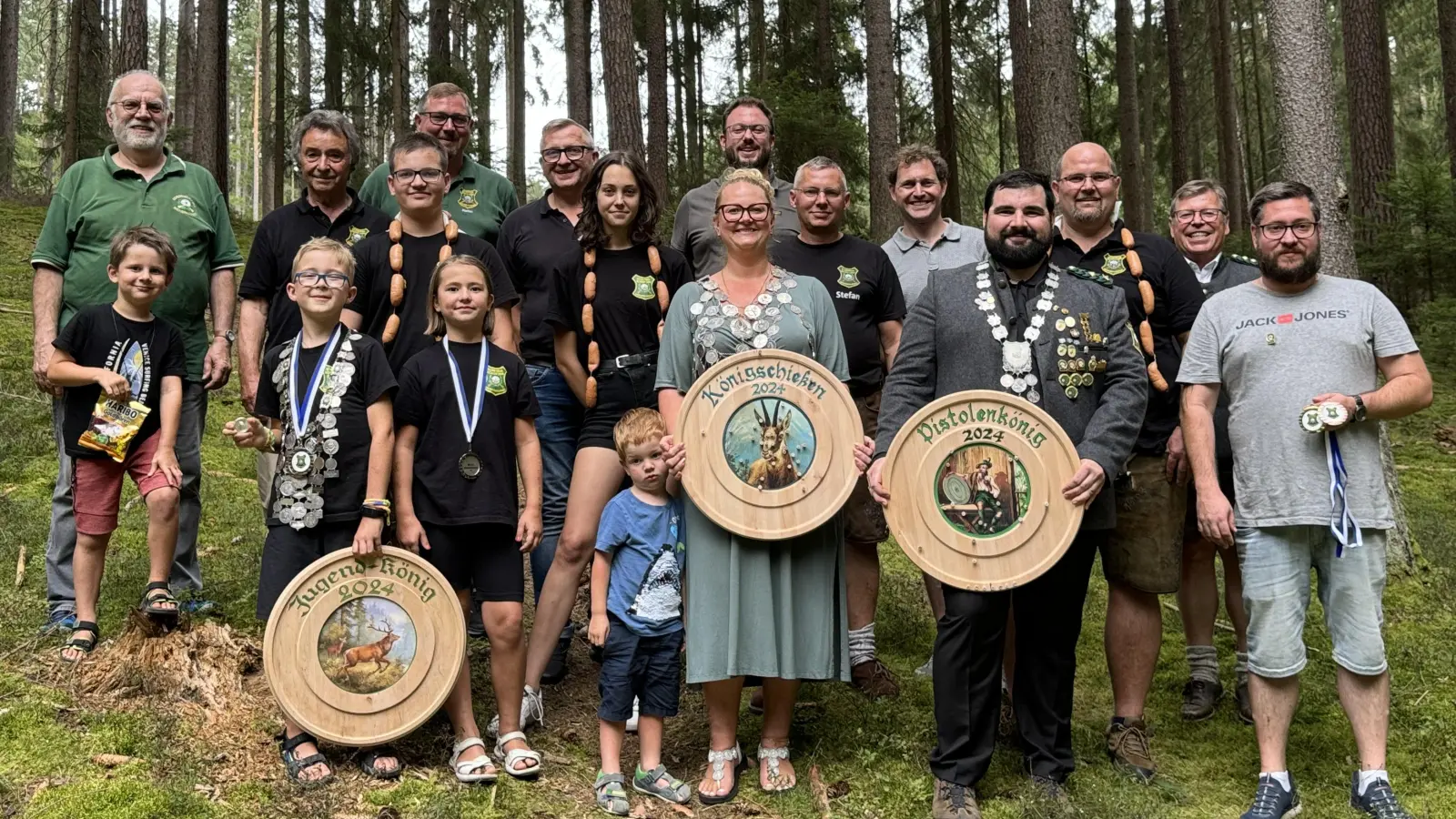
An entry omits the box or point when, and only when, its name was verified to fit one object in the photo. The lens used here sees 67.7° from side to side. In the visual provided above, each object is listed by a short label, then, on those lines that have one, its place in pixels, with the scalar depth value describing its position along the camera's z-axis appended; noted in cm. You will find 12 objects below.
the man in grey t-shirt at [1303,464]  420
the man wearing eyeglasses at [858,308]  523
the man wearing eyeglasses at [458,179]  588
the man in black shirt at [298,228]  505
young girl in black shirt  446
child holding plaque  438
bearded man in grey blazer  426
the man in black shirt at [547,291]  525
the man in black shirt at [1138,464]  479
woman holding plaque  446
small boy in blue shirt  442
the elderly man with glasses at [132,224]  529
